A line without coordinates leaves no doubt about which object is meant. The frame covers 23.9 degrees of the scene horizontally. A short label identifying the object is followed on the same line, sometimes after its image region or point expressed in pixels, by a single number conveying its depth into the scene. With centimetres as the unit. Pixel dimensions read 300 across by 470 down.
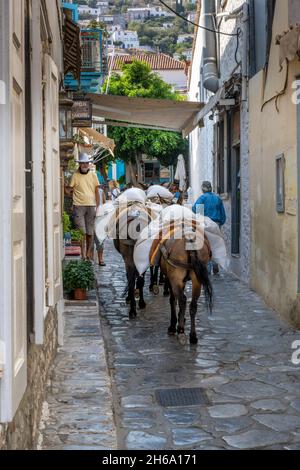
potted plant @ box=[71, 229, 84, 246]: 1340
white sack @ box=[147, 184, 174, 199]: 1249
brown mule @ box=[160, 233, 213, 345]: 785
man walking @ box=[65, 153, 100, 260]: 1350
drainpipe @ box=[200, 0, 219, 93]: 1694
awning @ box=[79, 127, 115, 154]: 1842
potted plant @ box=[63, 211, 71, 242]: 1259
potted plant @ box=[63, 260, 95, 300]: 975
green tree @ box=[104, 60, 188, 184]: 4066
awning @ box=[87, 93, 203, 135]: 1522
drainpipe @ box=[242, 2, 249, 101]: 1212
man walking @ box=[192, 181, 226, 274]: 1359
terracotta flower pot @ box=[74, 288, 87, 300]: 990
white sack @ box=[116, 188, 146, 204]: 1064
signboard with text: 1246
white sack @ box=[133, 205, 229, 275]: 858
